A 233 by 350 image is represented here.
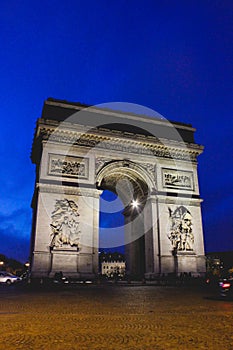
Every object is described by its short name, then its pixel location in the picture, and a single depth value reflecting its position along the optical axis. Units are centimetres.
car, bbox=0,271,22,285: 2772
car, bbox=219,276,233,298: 1080
